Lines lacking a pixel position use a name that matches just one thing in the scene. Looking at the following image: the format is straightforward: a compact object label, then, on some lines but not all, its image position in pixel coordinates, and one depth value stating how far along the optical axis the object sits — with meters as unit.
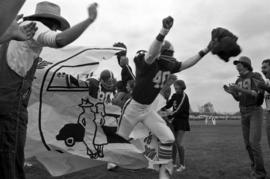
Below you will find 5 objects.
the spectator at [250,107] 6.37
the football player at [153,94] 5.81
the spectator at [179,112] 7.87
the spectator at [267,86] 6.20
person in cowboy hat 3.31
